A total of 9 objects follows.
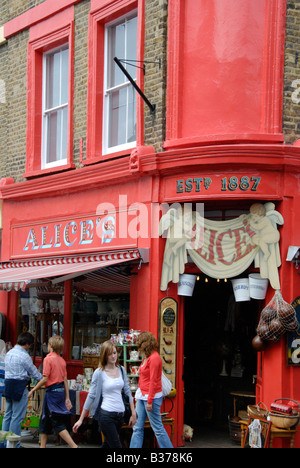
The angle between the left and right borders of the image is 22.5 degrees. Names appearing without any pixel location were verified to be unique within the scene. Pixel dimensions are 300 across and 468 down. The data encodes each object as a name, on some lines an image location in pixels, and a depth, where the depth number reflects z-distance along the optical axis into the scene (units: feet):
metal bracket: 39.32
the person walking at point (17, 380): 34.06
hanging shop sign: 36.52
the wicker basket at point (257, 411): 34.88
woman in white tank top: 29.37
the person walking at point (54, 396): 33.53
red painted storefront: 36.32
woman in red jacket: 31.79
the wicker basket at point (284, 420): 33.55
